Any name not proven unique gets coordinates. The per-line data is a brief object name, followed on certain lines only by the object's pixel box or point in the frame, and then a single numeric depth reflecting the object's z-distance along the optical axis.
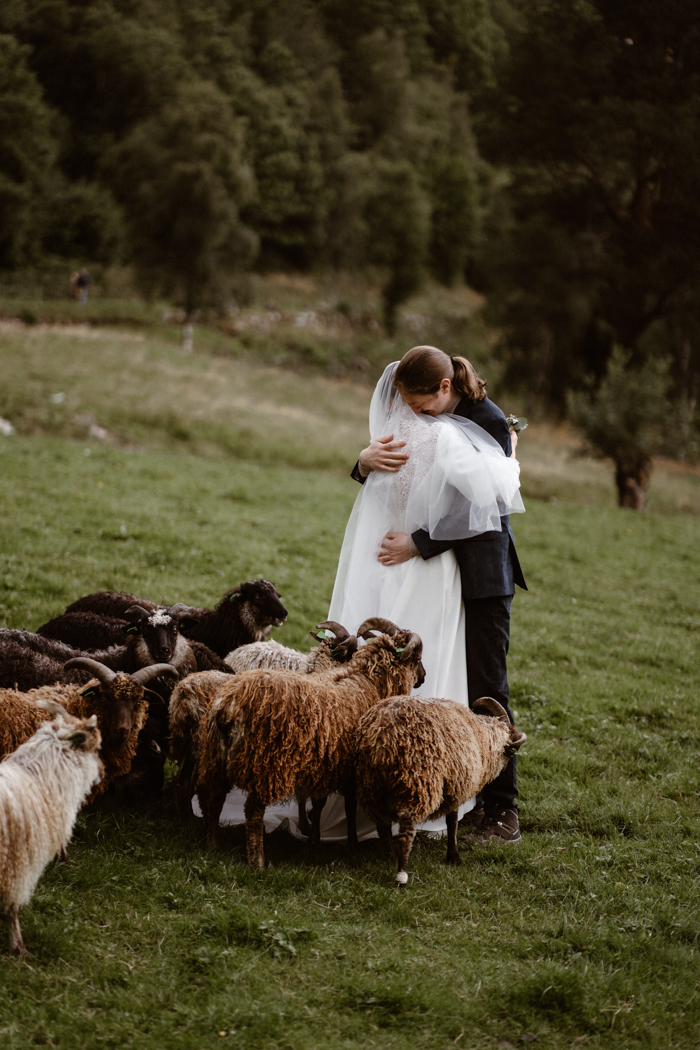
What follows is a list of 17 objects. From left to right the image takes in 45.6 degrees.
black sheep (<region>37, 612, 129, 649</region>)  7.50
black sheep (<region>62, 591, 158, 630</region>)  8.14
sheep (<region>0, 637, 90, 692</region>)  6.27
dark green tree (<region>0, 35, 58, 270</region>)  51.00
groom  5.89
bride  5.77
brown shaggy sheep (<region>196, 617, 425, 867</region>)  5.03
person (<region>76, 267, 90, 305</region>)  49.78
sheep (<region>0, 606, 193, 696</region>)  6.41
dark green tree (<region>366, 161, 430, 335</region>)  67.31
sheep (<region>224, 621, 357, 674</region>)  5.94
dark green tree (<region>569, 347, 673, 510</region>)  24.39
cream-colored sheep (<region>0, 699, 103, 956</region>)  4.09
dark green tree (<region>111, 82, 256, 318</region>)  49.50
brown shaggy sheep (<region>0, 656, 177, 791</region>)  5.38
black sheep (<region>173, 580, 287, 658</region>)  8.17
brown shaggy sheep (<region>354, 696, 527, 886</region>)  5.03
